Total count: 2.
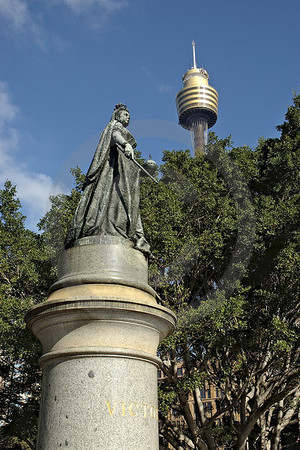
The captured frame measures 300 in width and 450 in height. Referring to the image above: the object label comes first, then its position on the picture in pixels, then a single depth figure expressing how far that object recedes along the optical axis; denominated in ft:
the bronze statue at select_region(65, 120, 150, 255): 20.56
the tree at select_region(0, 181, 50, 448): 44.34
